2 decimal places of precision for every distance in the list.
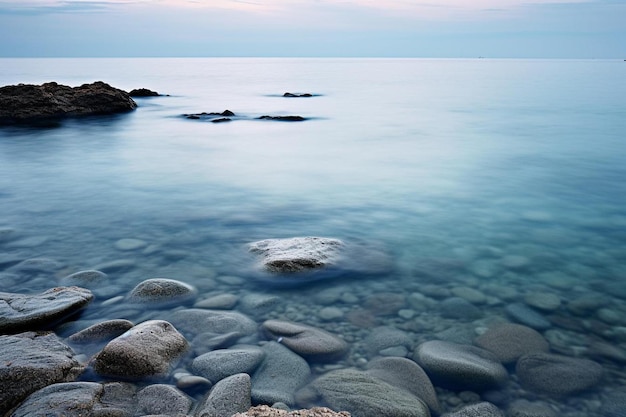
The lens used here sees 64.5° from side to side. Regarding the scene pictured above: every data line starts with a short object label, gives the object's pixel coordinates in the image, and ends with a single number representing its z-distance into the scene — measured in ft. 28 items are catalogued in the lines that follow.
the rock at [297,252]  16.46
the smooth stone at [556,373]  10.55
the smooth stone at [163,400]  9.54
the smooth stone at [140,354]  10.69
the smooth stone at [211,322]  12.80
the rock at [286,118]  65.51
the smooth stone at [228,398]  9.29
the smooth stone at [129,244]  19.03
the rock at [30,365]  9.41
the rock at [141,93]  96.89
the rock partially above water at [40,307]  12.43
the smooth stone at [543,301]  14.34
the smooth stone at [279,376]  10.11
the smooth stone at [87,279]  15.55
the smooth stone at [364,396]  9.63
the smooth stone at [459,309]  13.82
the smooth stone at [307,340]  11.73
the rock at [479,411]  9.57
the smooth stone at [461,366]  10.66
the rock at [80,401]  8.92
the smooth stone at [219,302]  14.30
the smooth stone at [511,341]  11.82
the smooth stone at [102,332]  12.21
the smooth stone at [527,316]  13.26
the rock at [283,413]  8.25
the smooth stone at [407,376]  10.19
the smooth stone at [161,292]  14.46
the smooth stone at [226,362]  10.84
